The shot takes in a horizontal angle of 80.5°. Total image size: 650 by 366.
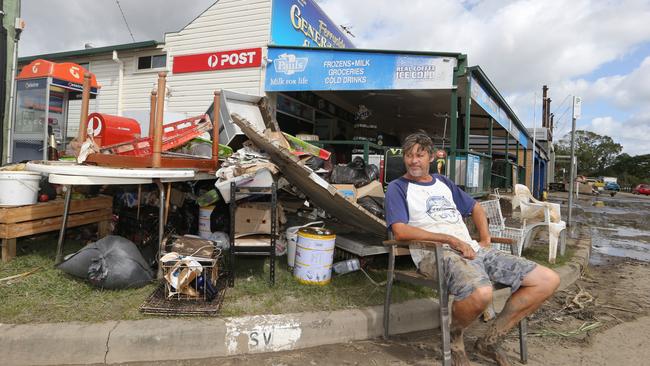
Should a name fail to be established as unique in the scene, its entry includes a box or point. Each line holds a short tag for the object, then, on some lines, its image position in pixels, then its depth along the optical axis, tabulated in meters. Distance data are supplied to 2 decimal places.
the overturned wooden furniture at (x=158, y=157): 3.52
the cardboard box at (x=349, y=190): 5.16
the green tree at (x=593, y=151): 72.75
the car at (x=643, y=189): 52.83
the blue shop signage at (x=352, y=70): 7.11
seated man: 2.61
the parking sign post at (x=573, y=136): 8.35
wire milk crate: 3.17
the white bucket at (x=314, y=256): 3.75
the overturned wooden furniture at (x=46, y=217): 3.92
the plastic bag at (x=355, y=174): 5.90
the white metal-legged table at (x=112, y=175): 3.31
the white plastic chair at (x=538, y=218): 5.52
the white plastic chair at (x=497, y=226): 5.37
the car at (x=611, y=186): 49.78
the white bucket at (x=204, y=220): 4.60
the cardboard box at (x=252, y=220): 3.93
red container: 5.25
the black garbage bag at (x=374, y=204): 4.61
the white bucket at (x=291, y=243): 4.25
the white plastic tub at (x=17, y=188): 4.00
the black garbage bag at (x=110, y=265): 3.30
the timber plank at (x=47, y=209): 3.89
